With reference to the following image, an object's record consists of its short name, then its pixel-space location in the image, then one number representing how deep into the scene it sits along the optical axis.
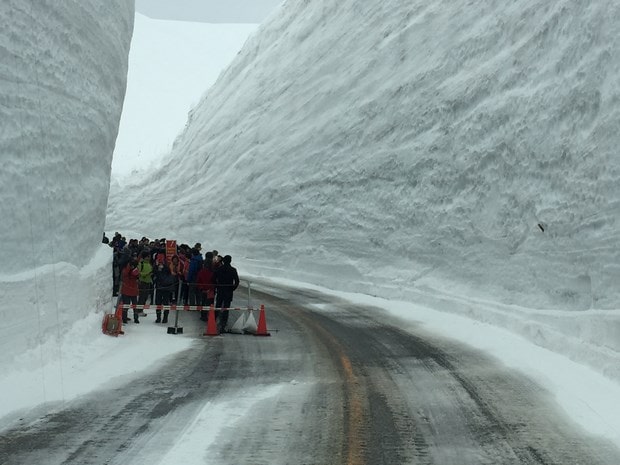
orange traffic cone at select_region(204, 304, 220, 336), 13.54
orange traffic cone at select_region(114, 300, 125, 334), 12.44
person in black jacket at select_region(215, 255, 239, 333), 14.51
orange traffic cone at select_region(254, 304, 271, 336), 13.53
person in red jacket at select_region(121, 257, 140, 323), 14.12
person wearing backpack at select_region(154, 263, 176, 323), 15.52
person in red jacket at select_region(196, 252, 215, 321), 15.38
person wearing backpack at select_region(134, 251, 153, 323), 15.43
